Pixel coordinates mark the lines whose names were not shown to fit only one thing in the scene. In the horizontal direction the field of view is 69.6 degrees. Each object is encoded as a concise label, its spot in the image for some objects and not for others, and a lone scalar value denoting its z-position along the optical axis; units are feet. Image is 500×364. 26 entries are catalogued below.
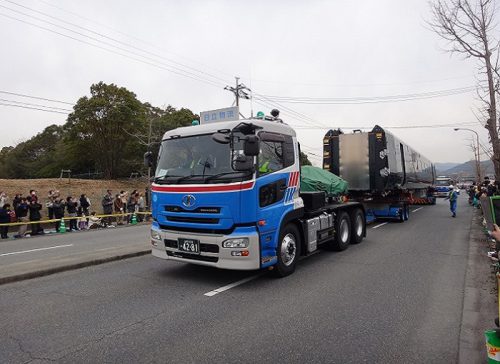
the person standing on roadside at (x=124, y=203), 65.16
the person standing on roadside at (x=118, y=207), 63.98
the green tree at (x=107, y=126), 118.32
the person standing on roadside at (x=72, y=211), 54.64
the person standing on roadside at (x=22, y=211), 47.38
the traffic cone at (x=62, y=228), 51.72
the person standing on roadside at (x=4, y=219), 45.34
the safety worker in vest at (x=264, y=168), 19.94
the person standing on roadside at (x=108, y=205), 60.90
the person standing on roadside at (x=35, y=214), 49.05
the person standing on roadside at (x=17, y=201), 48.67
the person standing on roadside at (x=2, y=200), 48.41
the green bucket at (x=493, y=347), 10.09
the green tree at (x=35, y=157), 154.04
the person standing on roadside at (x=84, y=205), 58.80
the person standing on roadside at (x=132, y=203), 67.77
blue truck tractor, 18.97
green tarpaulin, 27.37
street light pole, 128.49
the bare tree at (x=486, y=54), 40.45
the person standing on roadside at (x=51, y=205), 53.47
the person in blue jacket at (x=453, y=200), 59.00
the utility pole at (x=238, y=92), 97.25
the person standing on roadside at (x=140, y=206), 68.27
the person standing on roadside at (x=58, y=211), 53.42
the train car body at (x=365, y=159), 44.29
